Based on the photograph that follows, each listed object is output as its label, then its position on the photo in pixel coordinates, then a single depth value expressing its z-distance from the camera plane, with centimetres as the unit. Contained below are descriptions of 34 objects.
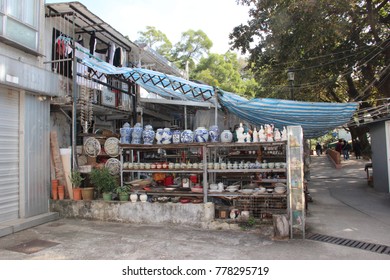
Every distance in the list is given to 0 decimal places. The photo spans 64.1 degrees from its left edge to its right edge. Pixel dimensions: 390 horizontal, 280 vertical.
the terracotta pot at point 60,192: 868
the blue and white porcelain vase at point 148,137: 841
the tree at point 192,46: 3478
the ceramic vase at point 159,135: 834
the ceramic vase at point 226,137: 780
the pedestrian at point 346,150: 2423
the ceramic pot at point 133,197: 810
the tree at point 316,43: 1291
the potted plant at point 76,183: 858
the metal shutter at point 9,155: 746
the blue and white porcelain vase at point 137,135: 850
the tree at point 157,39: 3419
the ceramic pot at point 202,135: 789
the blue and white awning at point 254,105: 845
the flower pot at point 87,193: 858
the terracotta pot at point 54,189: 871
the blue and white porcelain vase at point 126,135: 862
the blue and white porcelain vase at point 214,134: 793
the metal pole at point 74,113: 872
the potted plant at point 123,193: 822
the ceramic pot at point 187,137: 802
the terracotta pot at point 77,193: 857
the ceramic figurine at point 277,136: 736
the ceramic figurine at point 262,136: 748
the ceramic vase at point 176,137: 818
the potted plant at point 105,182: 835
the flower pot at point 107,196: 832
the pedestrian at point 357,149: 2361
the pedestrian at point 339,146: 2564
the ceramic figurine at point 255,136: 755
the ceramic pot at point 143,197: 808
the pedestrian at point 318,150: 3162
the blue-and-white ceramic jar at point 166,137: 828
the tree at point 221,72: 3237
